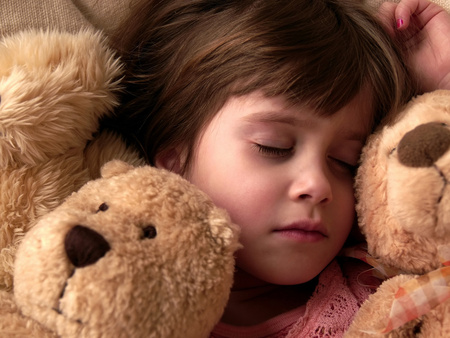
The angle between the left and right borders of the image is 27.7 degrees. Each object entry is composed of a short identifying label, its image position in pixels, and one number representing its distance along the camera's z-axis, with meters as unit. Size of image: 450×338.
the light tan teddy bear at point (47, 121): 0.55
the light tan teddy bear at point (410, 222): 0.50
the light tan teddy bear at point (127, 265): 0.46
